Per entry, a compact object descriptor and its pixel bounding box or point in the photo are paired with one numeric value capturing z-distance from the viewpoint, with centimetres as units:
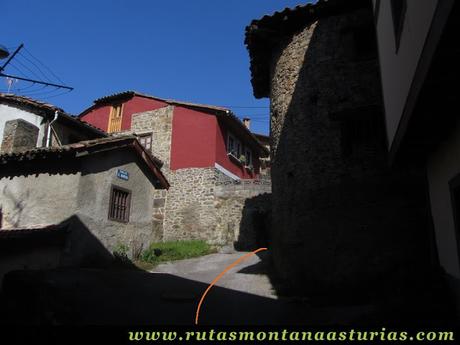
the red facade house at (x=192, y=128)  1972
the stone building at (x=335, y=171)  786
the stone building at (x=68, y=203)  1027
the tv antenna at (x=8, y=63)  1192
